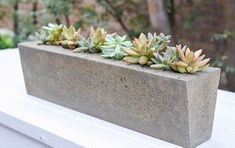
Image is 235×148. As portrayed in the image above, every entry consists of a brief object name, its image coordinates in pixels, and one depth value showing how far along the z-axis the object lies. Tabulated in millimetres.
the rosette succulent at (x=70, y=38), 1287
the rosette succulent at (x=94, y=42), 1216
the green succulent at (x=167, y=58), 1019
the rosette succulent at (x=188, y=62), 986
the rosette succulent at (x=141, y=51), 1055
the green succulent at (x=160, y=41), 1076
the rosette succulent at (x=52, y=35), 1373
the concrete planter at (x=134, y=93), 965
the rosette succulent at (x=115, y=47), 1142
